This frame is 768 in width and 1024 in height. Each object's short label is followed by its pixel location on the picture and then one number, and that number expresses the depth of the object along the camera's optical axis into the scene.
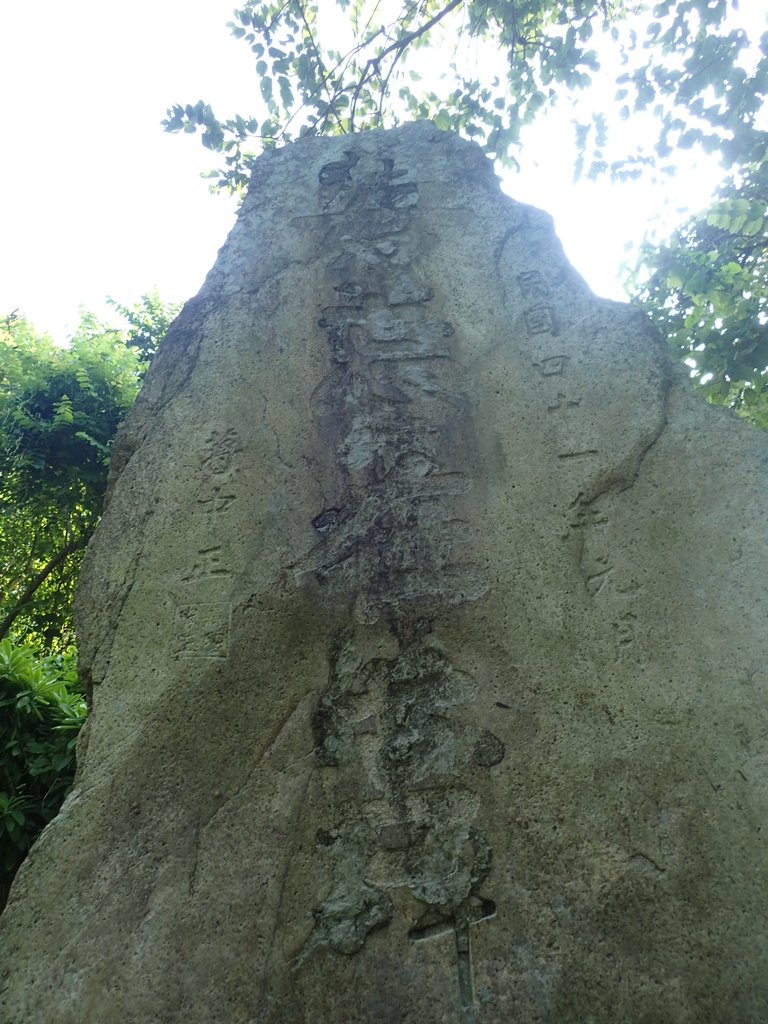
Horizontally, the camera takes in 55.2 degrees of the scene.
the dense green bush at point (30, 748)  2.78
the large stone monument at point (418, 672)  1.48
